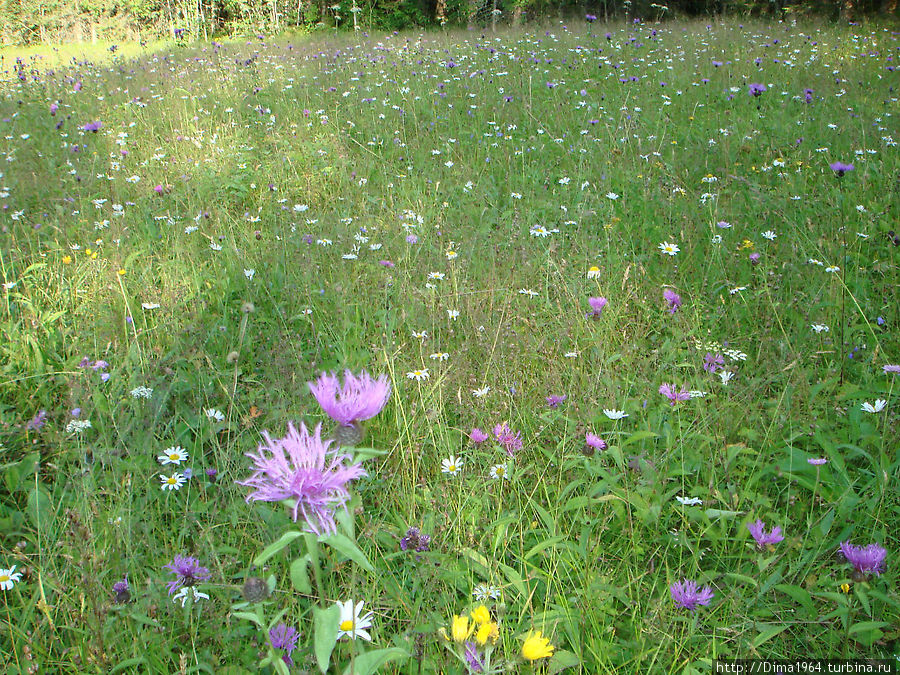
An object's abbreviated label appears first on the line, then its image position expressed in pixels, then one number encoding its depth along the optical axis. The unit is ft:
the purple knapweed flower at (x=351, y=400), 2.56
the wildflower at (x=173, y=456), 5.28
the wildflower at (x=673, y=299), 6.46
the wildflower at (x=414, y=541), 4.13
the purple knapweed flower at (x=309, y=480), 2.26
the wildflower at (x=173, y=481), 4.92
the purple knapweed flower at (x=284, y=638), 3.46
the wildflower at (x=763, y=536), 4.05
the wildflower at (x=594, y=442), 4.83
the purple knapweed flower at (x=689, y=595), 3.79
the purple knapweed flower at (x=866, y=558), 3.78
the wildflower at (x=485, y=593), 3.95
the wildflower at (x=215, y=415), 5.52
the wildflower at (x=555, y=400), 5.73
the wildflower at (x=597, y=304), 6.45
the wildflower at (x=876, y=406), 5.11
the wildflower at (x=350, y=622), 3.30
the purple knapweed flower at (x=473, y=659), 3.05
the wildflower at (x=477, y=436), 5.09
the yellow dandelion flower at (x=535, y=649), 2.89
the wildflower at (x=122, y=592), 3.89
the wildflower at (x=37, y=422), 5.57
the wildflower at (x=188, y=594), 3.90
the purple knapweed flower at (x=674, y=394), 5.23
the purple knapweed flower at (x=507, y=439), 5.09
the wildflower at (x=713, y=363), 5.90
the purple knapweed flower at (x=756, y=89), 11.27
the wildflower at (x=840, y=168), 8.88
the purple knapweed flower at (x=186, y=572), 4.00
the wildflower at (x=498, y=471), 4.84
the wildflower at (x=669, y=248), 8.06
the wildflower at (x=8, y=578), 4.10
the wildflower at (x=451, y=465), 5.04
